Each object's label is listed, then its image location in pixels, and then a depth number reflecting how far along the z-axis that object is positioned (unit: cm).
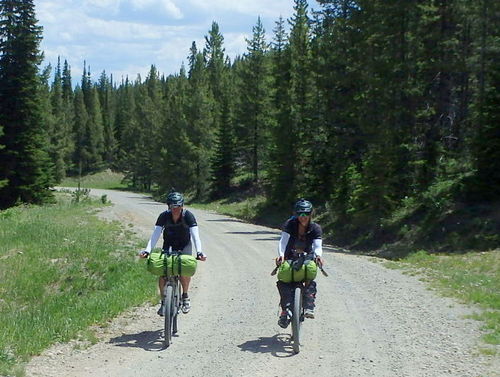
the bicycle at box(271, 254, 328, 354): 826
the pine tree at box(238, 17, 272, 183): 5384
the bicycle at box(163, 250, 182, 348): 862
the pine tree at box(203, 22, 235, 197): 5631
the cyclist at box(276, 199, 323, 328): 865
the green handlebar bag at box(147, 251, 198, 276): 887
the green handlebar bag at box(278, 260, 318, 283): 850
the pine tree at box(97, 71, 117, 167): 12194
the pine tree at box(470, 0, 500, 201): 2156
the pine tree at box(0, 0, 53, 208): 4216
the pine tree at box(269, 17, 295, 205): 3747
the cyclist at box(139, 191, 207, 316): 935
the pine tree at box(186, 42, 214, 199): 6178
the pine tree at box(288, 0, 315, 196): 3712
